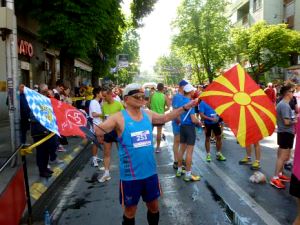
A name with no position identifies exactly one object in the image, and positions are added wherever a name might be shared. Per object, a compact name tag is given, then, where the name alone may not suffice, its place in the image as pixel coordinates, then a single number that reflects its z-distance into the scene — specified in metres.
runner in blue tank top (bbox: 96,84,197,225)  2.34
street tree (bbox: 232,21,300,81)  16.94
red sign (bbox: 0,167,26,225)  2.38
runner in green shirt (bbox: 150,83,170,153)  6.29
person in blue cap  4.35
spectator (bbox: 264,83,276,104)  9.57
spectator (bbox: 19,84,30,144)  4.97
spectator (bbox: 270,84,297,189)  3.95
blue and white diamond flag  2.57
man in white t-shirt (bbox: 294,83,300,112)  5.38
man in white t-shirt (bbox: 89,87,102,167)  4.78
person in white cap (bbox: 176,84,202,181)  4.27
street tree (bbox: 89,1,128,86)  9.84
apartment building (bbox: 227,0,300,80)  19.15
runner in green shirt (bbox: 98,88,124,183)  4.46
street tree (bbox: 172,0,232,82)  24.71
